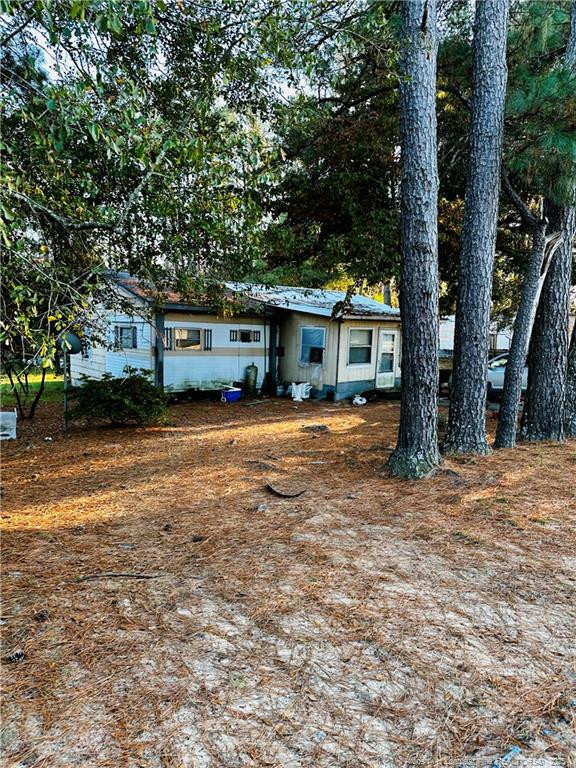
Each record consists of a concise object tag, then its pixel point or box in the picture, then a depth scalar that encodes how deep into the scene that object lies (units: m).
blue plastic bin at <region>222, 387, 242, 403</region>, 12.06
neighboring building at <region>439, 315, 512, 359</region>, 22.42
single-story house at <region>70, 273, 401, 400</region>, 11.69
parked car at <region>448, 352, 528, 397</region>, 12.98
